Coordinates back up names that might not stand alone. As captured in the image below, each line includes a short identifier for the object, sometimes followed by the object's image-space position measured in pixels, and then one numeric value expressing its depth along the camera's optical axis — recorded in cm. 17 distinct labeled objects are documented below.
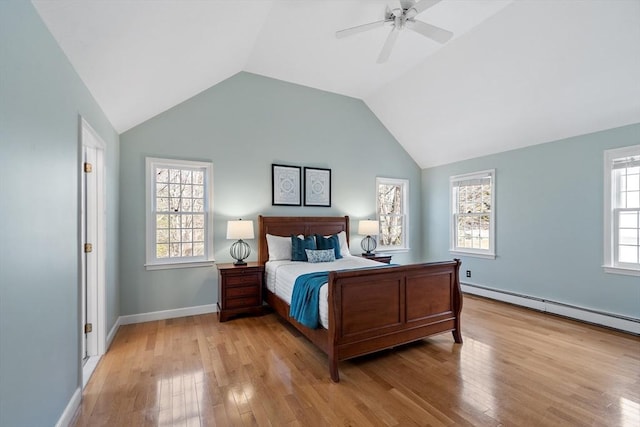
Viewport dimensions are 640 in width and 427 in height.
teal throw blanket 275
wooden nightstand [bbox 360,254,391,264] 512
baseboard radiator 348
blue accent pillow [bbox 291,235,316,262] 423
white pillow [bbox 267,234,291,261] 428
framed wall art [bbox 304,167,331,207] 496
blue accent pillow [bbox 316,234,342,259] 445
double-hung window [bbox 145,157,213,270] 393
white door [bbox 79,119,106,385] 282
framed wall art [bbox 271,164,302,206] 466
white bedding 342
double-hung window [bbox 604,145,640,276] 353
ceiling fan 263
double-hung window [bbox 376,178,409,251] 587
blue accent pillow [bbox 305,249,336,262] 416
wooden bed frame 253
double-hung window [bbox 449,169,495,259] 506
